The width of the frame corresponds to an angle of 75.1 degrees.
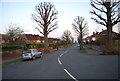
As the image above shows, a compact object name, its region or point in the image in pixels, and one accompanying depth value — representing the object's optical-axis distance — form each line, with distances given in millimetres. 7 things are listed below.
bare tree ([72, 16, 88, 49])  28852
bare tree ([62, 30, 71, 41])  60708
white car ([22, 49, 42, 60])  11050
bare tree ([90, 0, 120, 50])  12930
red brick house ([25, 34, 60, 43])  50220
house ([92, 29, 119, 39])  40397
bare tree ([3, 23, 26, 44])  25307
